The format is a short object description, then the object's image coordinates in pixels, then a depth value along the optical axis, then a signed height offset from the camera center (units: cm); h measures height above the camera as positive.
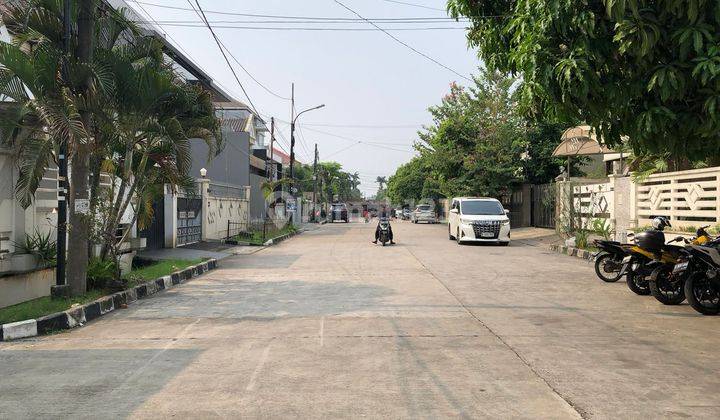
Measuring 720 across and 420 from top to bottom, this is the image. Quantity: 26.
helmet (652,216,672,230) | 951 -19
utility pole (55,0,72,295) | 855 +35
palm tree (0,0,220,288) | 836 +171
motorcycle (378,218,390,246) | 2136 -77
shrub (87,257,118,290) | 939 -102
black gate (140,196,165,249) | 1709 -51
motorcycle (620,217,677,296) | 863 -71
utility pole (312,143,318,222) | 5478 +274
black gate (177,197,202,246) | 1872 -28
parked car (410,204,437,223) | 4853 -15
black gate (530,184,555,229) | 2401 +25
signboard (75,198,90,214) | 873 +12
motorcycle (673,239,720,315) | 746 -91
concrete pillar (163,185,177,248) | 1792 -22
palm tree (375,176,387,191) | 15338 +871
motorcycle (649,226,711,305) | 838 -102
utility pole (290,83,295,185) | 3434 +472
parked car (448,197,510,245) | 2075 -34
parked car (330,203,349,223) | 5548 -5
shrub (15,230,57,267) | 976 -59
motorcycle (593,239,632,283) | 984 -92
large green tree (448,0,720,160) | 497 +135
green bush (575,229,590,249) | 1716 -83
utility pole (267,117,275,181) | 3212 +479
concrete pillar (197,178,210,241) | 2119 +37
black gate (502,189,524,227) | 3064 +34
